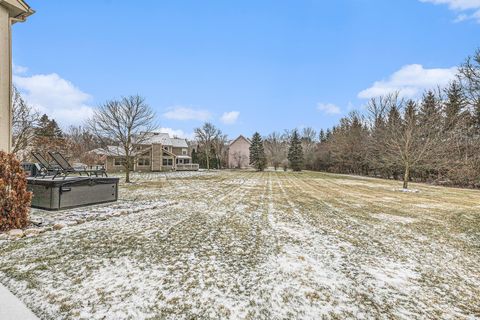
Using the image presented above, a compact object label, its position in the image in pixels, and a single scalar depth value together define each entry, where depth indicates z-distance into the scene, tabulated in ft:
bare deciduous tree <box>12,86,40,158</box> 40.43
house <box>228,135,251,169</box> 147.13
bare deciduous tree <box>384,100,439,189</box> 50.14
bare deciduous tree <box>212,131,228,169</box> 142.50
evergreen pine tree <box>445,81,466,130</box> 57.88
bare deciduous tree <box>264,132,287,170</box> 161.07
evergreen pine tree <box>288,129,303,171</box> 129.39
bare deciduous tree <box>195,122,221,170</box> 137.90
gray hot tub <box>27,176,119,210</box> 21.54
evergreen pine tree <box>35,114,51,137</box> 45.51
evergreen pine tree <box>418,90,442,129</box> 63.44
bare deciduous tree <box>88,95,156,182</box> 52.90
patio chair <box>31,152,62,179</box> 27.18
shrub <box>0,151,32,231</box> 14.98
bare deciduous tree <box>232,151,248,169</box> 145.98
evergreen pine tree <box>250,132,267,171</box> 122.72
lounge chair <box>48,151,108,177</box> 23.15
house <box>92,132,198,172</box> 100.07
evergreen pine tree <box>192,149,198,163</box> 142.51
